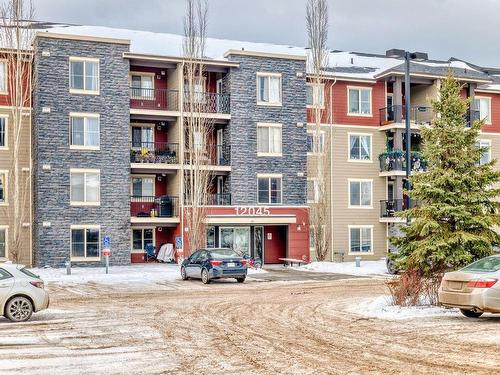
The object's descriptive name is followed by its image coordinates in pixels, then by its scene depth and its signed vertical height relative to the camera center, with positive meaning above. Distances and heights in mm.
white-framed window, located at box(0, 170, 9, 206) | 40500 +1245
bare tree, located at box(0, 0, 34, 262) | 38812 +5374
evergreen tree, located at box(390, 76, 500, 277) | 19891 +134
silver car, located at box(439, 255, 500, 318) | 15703 -1826
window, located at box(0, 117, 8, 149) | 40719 +4250
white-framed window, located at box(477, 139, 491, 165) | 51438 +4274
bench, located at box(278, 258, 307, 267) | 42666 -3224
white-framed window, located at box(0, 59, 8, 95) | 40156 +7329
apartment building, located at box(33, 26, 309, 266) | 40188 +3623
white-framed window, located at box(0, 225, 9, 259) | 40188 -1673
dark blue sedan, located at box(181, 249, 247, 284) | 28859 -2309
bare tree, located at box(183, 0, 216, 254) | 41781 +4587
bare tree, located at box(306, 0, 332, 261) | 44781 +4810
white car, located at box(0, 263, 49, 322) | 17000 -1989
